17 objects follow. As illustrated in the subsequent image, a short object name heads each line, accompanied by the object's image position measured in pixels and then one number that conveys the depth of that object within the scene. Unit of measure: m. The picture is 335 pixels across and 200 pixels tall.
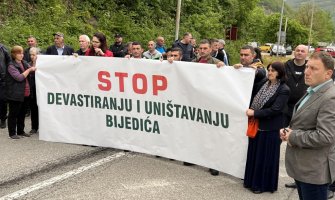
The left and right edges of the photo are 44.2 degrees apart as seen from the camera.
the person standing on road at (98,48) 7.21
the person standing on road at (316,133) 3.12
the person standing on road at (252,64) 5.52
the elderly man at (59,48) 8.31
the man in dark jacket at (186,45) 11.44
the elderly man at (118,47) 11.41
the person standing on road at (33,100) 7.77
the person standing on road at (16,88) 7.14
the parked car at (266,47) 70.31
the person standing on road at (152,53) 8.98
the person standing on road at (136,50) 7.11
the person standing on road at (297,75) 6.12
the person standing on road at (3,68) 7.75
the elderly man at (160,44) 11.90
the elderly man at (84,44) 7.37
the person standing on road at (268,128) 5.09
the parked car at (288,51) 62.36
